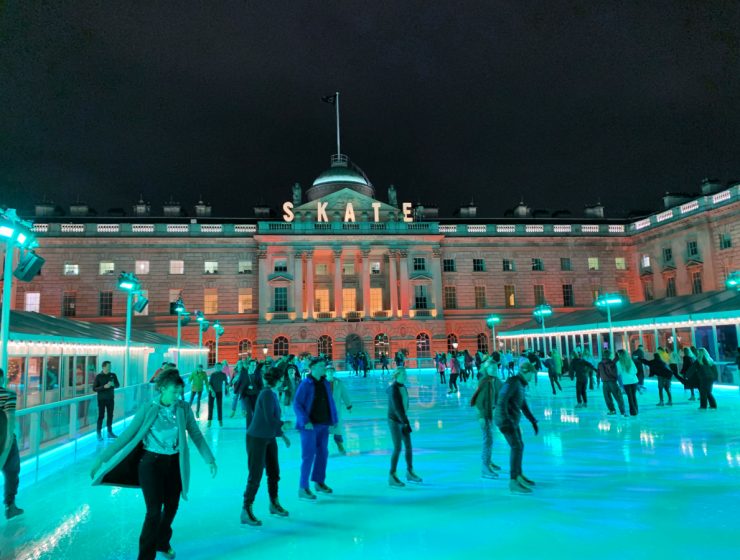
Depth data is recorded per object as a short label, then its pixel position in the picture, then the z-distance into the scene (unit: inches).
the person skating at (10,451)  237.8
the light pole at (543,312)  1589.6
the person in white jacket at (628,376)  603.7
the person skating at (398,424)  320.8
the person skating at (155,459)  190.5
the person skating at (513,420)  303.9
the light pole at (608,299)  1225.1
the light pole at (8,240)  389.4
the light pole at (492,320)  1816.1
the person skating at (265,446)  257.0
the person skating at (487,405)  335.6
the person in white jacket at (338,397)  437.5
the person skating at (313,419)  295.6
